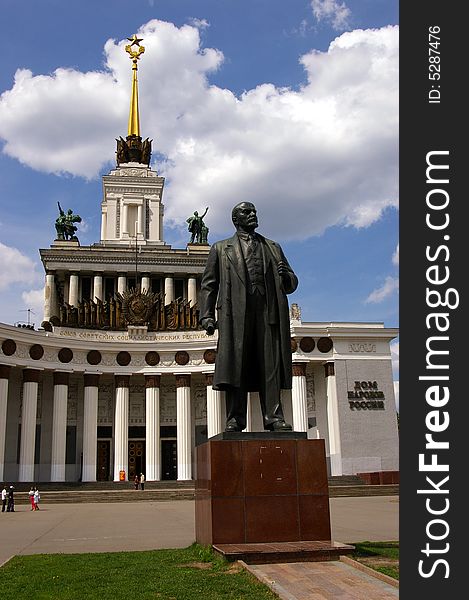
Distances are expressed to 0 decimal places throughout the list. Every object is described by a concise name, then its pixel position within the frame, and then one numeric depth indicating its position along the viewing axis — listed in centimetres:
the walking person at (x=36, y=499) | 2892
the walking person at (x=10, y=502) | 2727
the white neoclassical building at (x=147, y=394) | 4356
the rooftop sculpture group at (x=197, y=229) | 6775
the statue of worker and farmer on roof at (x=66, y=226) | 6533
